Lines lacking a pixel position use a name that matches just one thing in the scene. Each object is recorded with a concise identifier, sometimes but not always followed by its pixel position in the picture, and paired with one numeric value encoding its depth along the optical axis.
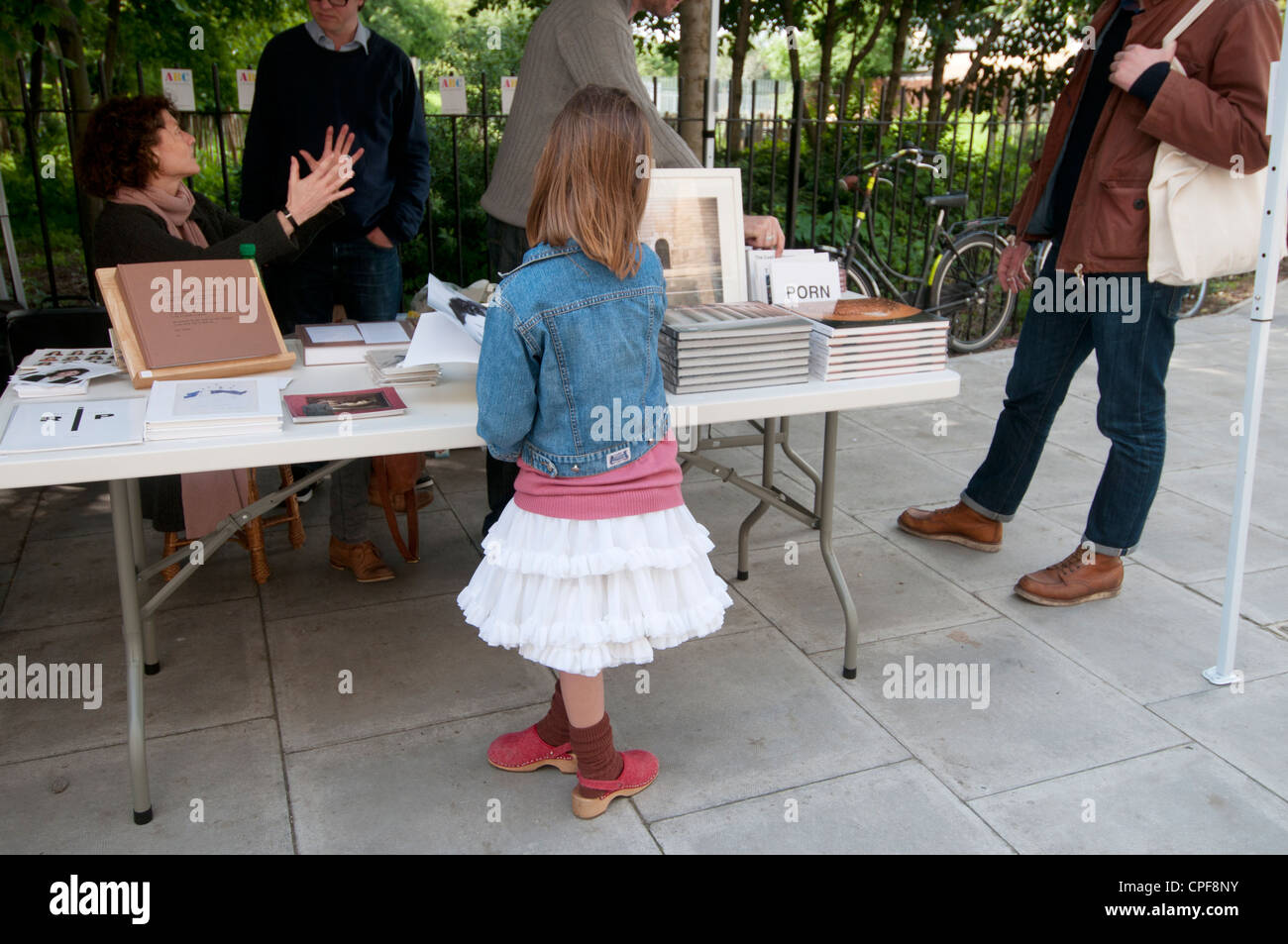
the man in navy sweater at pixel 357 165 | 3.55
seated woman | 2.75
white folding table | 2.08
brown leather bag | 3.44
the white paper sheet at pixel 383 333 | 2.90
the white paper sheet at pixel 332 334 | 2.86
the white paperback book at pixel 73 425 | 2.10
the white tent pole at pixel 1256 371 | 2.46
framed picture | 2.73
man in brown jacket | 2.79
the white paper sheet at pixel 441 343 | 2.37
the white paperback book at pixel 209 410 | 2.14
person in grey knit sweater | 2.82
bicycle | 6.62
